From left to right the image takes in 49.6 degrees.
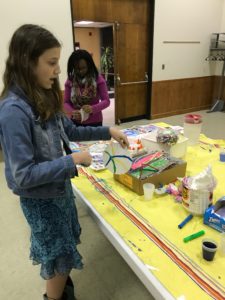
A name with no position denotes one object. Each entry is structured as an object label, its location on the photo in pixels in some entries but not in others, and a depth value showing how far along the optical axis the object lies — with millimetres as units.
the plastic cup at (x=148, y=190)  1155
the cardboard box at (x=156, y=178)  1204
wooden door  3824
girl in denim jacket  763
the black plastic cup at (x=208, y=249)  810
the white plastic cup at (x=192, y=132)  1768
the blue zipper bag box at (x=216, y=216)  936
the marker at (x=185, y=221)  979
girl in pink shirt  2006
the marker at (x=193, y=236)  905
